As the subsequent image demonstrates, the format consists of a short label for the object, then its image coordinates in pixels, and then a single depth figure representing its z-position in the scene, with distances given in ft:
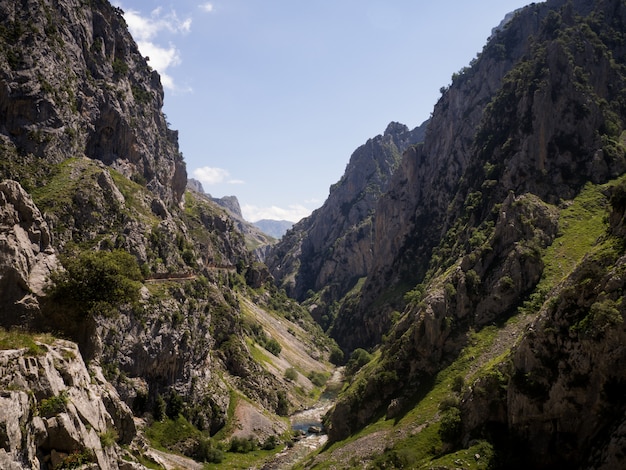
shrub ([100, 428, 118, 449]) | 109.91
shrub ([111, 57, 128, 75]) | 451.94
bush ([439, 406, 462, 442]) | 165.58
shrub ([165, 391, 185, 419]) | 254.68
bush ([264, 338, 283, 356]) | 477.36
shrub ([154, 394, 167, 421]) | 244.24
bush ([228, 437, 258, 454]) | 265.36
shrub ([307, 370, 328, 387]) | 474.00
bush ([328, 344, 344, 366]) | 611.96
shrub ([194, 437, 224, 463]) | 239.71
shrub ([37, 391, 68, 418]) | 90.31
